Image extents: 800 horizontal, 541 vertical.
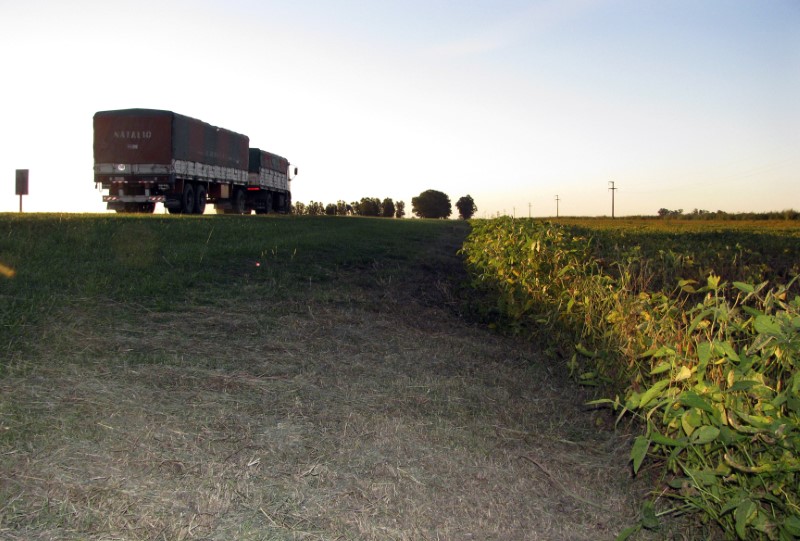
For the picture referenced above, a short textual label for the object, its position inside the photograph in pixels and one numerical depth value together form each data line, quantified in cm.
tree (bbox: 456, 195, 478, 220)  10906
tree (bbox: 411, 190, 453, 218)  11012
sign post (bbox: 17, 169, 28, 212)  2533
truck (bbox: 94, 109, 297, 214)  2356
